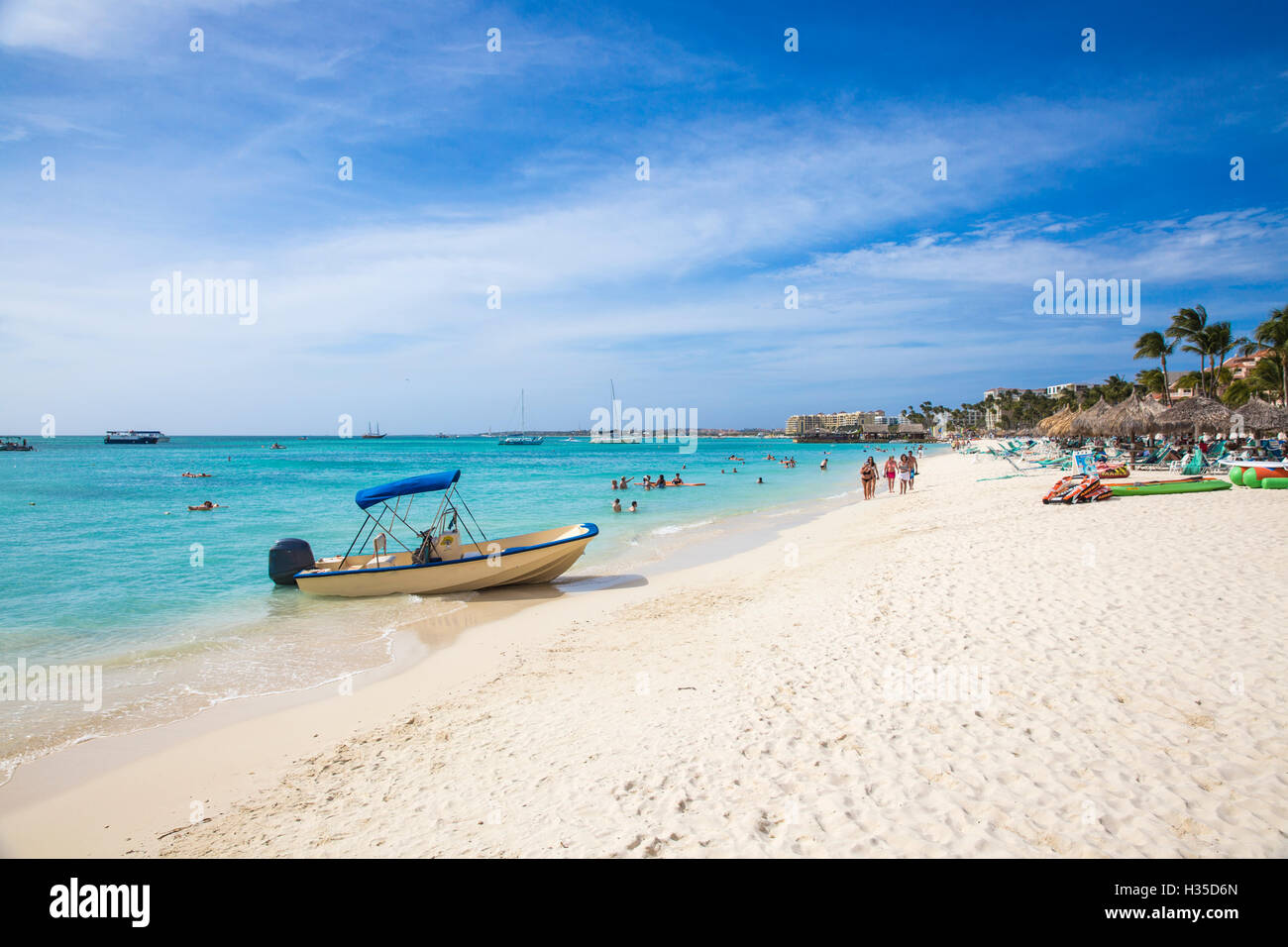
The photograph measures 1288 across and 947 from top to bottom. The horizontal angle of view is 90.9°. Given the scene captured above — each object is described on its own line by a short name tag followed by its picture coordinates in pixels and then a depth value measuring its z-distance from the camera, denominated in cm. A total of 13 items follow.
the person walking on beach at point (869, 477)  2733
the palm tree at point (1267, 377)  4501
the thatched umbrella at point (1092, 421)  3625
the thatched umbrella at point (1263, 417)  2895
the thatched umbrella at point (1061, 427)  4691
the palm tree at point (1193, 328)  4581
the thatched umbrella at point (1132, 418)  3216
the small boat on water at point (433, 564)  1228
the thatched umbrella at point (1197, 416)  2938
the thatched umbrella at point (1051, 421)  5694
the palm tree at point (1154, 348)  4766
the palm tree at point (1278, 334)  4088
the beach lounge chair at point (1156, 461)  2709
